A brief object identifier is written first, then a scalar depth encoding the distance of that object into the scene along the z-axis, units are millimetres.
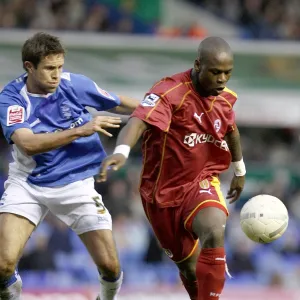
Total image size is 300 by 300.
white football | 16781
